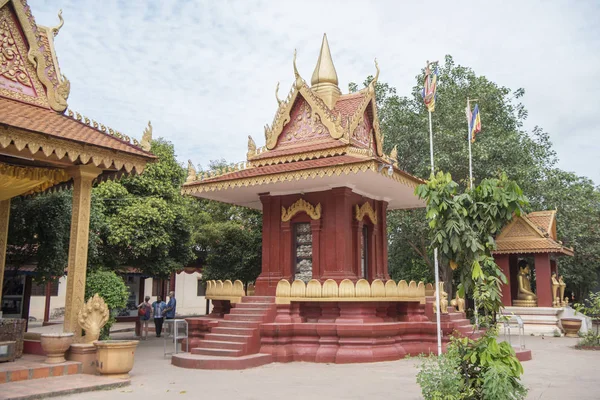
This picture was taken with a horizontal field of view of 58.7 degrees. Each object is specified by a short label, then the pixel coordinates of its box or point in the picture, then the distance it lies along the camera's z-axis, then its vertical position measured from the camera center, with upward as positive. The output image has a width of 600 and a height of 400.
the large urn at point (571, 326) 21.08 -1.61
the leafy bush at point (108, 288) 11.91 -0.11
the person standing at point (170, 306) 20.38 -0.87
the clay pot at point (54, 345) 9.38 -1.09
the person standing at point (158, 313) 20.19 -1.11
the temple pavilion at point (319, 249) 12.61 +0.99
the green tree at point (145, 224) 19.33 +2.17
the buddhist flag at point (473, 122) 19.42 +5.90
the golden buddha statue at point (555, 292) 23.27 -0.32
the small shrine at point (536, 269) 22.88 +0.73
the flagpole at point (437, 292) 9.36 -0.14
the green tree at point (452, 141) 23.70 +6.61
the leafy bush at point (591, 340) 16.33 -1.68
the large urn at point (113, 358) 9.52 -1.32
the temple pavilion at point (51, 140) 9.65 +2.63
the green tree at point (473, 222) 6.80 +0.81
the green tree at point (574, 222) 27.09 +3.28
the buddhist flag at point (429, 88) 13.54 +4.96
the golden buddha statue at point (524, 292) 23.95 -0.34
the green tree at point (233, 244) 22.31 +1.69
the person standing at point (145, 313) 19.58 -1.08
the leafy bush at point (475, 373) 6.21 -1.07
